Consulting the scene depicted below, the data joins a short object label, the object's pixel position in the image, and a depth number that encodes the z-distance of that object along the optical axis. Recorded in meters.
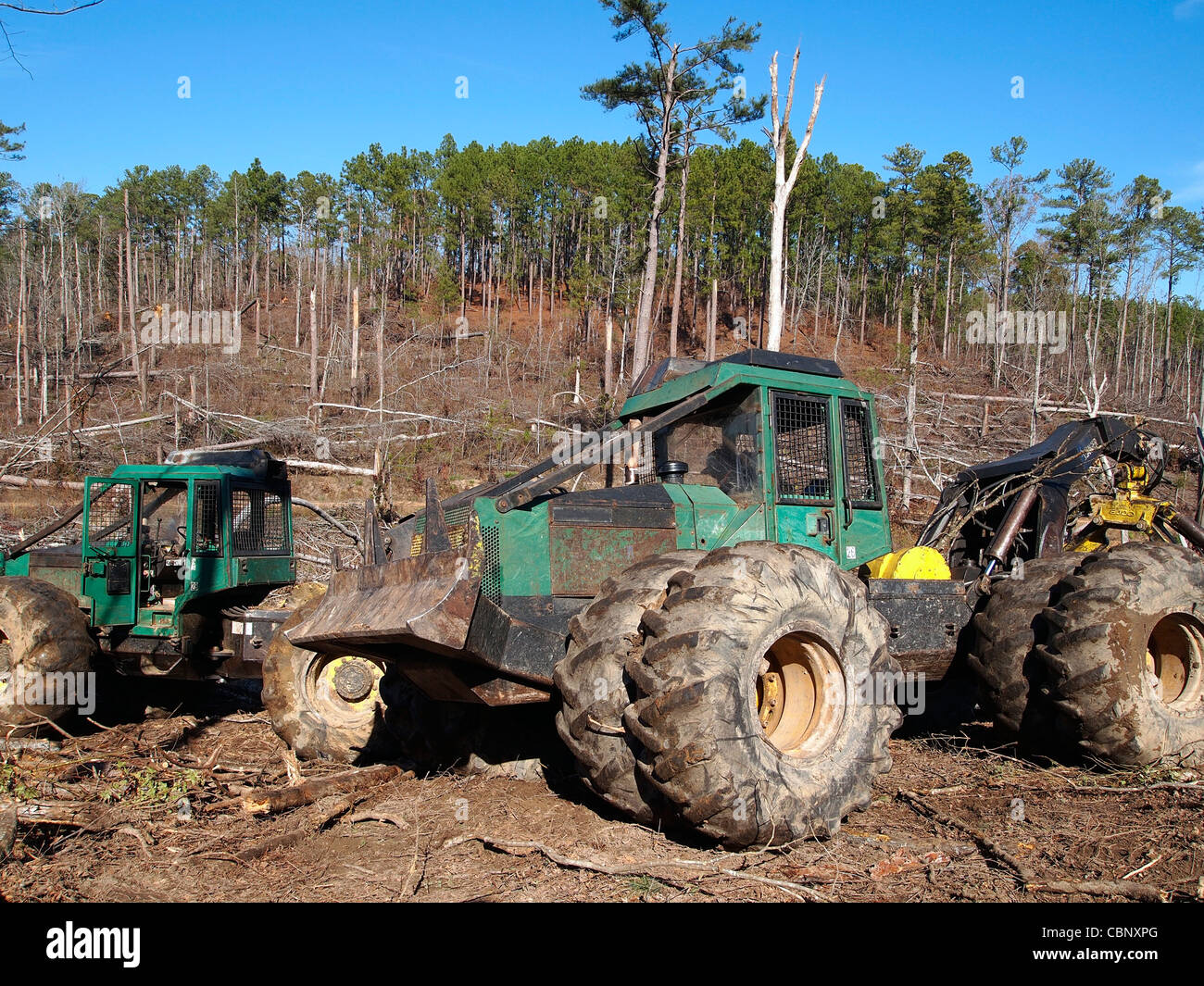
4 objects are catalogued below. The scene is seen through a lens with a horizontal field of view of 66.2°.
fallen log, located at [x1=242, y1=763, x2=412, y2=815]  5.79
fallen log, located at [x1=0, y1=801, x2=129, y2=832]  5.40
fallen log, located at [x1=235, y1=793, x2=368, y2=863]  4.87
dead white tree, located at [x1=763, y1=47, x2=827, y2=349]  19.25
